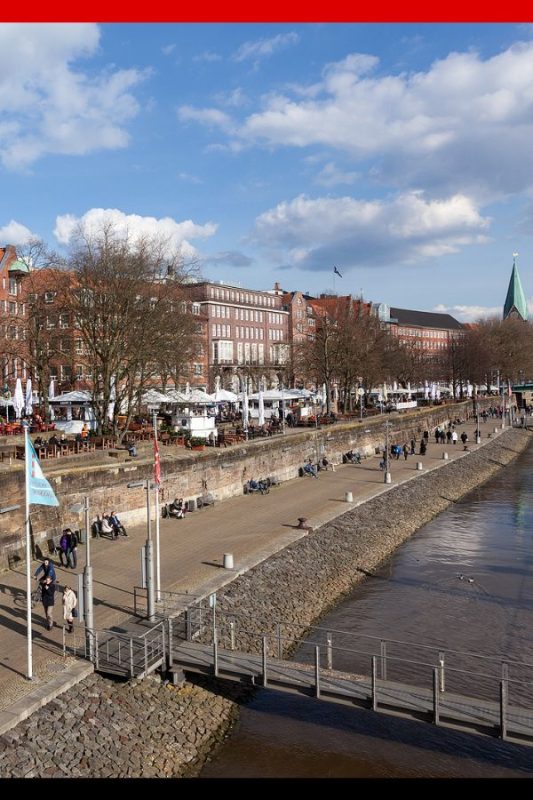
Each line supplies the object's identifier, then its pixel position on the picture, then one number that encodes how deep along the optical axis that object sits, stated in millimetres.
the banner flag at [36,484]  15078
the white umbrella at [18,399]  32219
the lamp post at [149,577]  17750
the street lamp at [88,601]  15922
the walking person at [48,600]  17547
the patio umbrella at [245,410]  43203
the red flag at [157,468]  20247
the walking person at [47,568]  18125
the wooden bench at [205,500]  34728
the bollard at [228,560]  23359
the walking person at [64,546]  23344
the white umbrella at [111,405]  39969
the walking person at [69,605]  17312
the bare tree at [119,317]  38562
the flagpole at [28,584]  14500
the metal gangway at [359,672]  13703
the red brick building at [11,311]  42344
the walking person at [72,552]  23422
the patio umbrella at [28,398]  35781
